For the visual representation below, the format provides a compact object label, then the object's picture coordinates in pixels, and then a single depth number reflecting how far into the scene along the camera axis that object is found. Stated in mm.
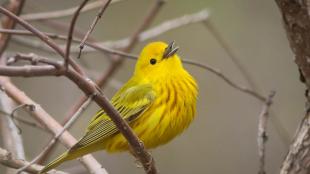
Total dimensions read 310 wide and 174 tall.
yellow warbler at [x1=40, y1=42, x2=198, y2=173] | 8359
